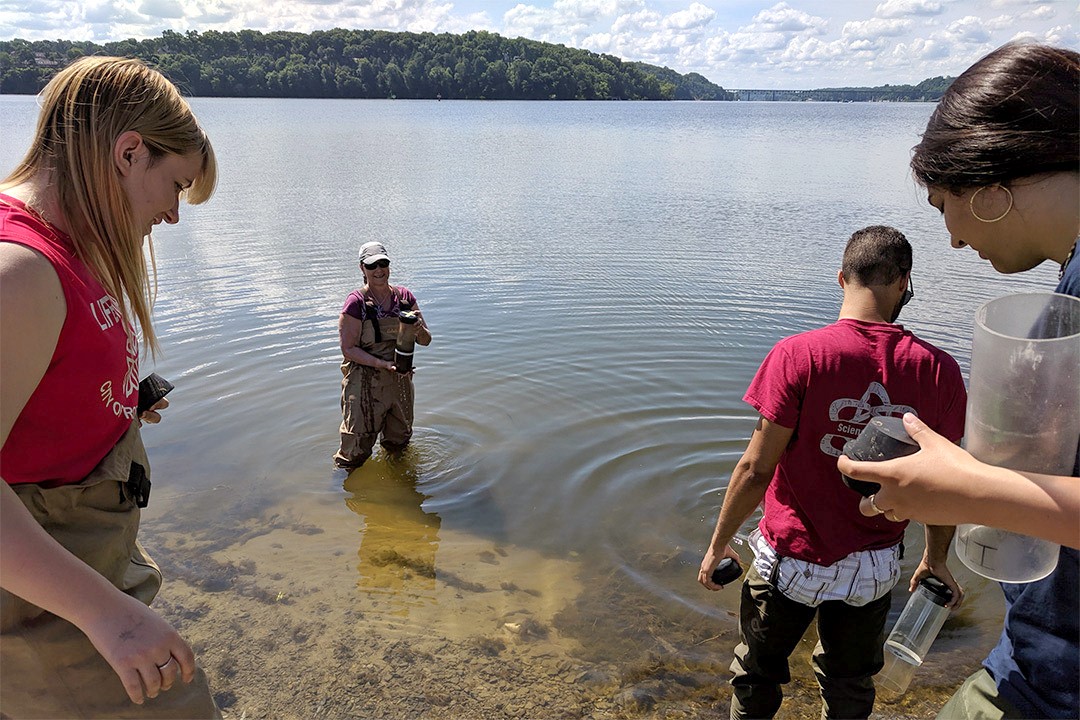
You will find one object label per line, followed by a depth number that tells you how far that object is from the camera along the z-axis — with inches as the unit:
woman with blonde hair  65.1
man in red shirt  107.7
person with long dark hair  61.7
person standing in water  245.4
